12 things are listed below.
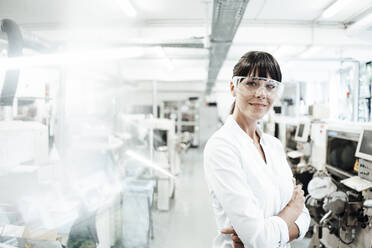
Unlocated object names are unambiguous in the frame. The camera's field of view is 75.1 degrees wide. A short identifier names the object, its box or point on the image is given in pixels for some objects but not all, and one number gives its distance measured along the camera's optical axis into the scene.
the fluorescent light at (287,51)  4.84
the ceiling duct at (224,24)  1.88
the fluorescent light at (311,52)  4.49
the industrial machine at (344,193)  1.75
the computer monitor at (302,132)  2.77
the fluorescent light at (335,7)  2.55
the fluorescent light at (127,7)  2.62
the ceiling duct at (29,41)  1.13
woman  0.74
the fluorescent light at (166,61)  4.33
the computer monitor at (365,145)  1.73
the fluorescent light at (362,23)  2.72
